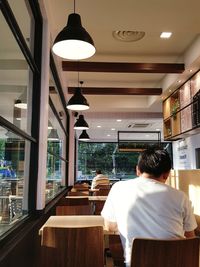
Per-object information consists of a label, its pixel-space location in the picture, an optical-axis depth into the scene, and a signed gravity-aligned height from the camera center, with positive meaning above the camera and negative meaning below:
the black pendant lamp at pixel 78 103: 3.68 +0.93
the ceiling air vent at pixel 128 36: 3.51 +1.94
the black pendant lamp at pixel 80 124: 5.43 +0.85
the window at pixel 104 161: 12.30 -0.06
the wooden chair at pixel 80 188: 5.65 -0.72
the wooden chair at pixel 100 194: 3.64 -0.71
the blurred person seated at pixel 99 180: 6.40 -0.58
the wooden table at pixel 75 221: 1.92 -0.54
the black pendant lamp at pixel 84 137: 7.42 +0.75
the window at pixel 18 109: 1.63 +0.43
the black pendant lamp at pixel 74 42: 1.83 +0.98
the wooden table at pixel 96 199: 3.67 -0.64
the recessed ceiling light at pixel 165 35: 3.38 +1.90
